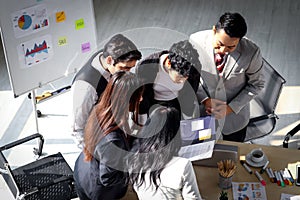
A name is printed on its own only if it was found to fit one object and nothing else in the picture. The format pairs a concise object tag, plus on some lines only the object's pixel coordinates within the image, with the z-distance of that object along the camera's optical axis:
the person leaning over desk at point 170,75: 3.28
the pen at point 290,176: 3.13
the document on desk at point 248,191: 3.03
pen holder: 3.05
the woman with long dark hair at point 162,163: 2.72
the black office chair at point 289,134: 3.73
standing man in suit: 3.41
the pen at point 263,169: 3.19
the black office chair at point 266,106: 3.91
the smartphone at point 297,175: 3.11
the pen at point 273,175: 3.13
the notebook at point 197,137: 3.03
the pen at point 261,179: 3.11
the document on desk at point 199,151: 3.10
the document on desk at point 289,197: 2.96
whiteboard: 3.95
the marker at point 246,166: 3.20
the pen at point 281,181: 3.10
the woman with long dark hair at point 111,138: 2.90
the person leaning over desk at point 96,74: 3.33
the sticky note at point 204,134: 3.07
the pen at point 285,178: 3.11
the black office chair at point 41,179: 3.40
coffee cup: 3.22
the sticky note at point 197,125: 3.04
